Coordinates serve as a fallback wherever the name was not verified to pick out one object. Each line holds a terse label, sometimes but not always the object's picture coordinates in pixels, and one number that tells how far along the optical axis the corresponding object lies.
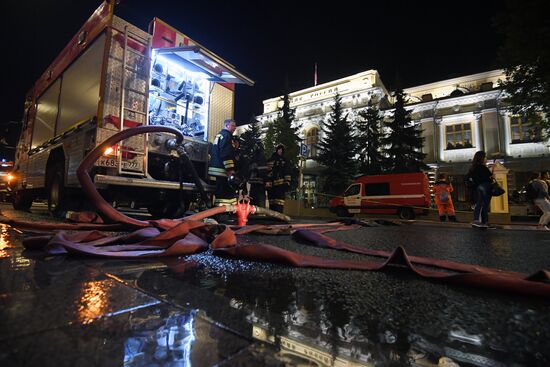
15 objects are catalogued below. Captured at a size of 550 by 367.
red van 15.28
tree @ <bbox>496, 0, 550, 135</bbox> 11.38
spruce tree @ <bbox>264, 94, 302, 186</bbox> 29.62
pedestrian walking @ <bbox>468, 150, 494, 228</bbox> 6.38
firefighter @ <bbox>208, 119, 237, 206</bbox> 5.65
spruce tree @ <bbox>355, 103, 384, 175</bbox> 26.75
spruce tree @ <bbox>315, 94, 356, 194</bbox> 26.30
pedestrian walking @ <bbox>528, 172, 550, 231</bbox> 7.13
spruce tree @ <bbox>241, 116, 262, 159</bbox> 34.06
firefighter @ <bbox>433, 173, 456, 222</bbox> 11.33
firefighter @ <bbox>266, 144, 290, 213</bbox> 7.25
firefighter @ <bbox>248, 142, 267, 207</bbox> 6.55
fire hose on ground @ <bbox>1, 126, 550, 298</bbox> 1.32
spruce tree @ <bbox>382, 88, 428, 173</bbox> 25.48
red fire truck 4.29
